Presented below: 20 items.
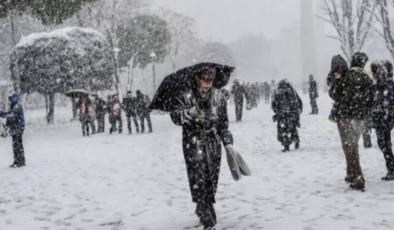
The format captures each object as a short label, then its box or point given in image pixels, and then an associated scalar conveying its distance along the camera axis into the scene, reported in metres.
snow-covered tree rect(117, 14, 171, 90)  38.66
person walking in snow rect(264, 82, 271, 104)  36.56
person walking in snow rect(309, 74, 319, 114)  20.70
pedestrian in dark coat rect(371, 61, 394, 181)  7.09
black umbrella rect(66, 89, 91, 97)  19.29
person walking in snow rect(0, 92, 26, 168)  10.62
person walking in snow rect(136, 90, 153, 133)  18.91
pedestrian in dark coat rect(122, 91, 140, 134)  18.78
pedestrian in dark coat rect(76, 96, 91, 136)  18.73
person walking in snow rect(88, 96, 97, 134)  18.67
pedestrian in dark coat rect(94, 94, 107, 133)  20.06
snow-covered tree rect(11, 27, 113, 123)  23.97
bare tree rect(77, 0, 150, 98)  35.38
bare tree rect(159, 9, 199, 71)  51.38
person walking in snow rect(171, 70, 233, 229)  5.13
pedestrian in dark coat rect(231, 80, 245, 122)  19.91
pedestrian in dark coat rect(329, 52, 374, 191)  6.50
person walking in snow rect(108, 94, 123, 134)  19.23
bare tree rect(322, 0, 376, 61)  21.12
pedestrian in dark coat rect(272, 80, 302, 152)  11.47
